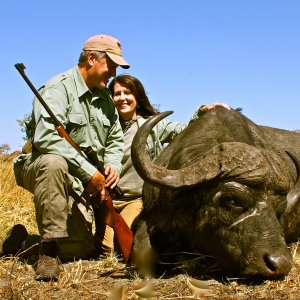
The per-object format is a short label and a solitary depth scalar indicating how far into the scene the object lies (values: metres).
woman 6.77
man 5.19
